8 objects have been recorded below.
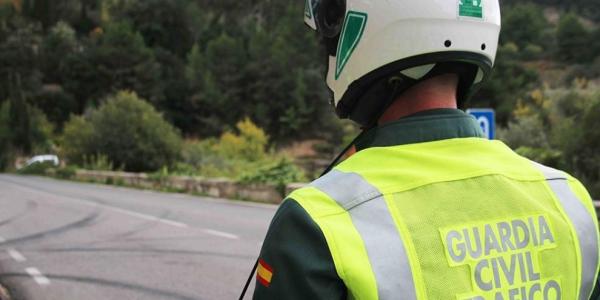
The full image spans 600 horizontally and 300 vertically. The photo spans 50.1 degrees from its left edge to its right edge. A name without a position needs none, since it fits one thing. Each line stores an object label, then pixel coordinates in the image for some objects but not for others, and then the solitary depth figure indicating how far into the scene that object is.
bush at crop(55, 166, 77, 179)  32.55
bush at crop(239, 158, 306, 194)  15.85
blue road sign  10.07
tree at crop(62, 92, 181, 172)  35.31
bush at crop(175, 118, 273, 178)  25.86
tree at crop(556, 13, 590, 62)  76.56
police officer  1.09
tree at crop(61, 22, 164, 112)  74.00
